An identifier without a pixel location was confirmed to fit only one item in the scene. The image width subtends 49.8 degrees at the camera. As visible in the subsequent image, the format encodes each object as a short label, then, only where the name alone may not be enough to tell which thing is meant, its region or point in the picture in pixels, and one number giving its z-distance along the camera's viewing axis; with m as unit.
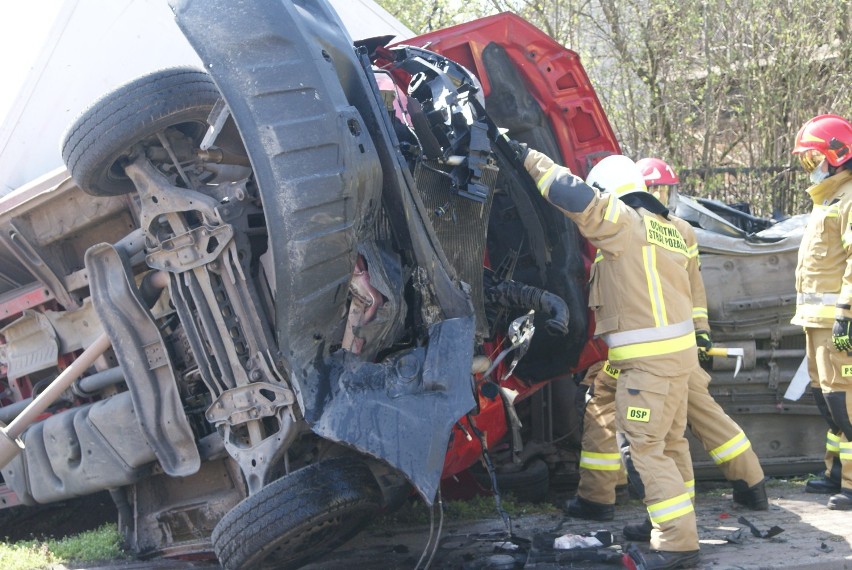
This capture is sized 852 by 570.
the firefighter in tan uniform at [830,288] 4.41
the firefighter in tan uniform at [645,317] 3.67
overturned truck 2.83
